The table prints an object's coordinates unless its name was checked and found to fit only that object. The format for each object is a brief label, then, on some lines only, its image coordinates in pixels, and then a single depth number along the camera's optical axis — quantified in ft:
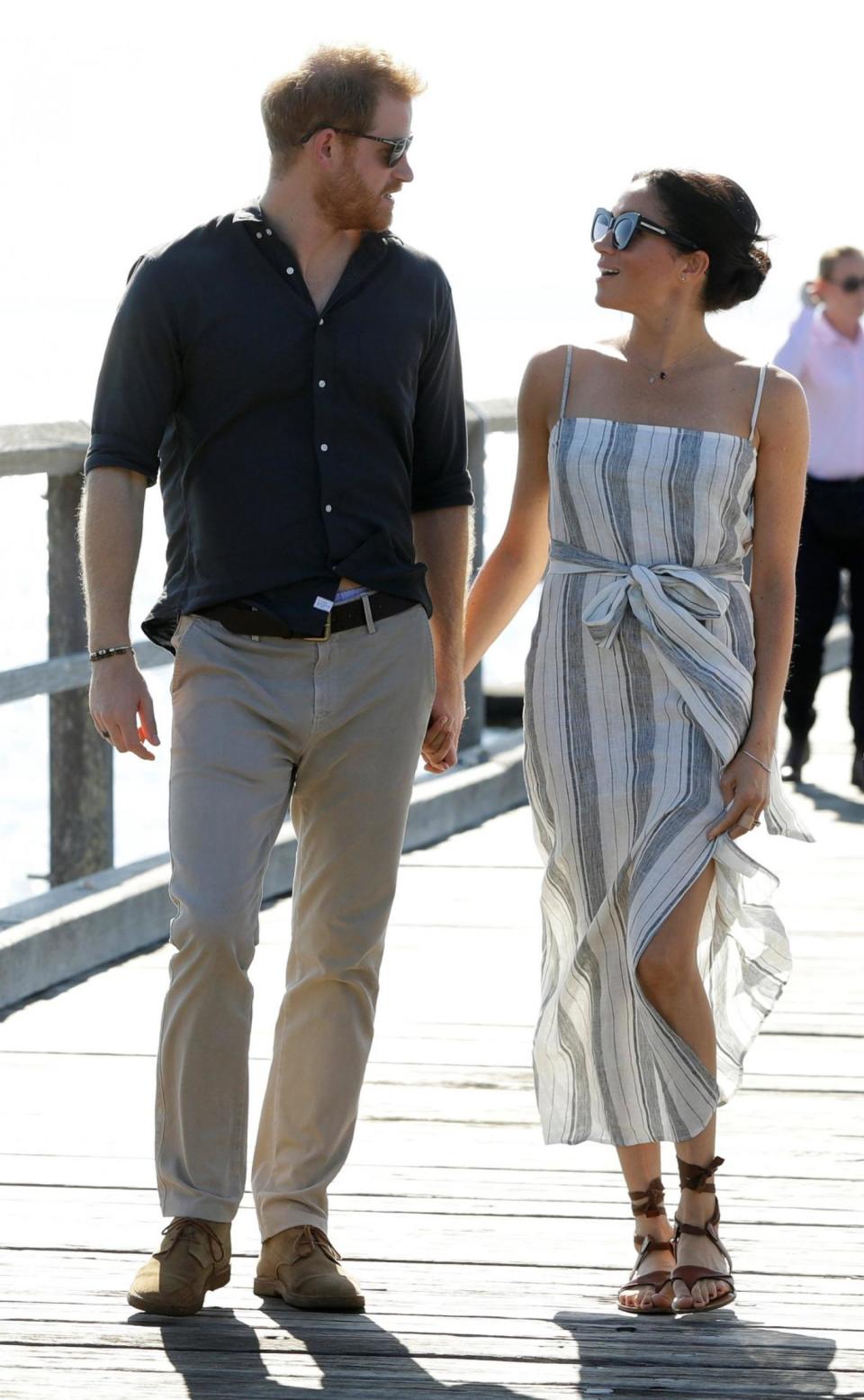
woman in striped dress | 22.68
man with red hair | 22.17
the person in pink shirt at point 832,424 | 50.67
